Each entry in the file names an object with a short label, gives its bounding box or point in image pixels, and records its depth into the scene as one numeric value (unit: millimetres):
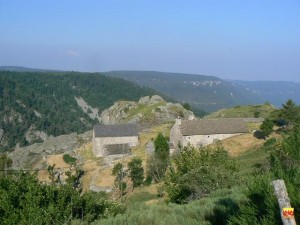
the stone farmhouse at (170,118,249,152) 61969
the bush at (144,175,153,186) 54200
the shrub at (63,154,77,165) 73688
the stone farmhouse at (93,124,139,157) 76375
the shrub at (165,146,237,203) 23250
